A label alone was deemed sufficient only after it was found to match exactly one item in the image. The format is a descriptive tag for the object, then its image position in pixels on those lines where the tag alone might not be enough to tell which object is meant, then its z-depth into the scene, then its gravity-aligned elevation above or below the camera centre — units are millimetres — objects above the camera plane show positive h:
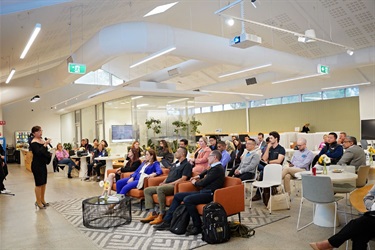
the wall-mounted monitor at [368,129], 13008 -237
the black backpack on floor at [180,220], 4137 -1239
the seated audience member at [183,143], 7455 -343
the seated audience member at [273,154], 5961 -546
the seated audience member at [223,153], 6297 -524
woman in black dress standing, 5578 -468
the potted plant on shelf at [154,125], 12219 +186
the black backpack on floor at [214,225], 3762 -1194
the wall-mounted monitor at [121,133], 12880 -111
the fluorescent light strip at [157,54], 6977 +1771
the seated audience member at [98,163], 9484 -978
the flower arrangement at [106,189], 4678 -890
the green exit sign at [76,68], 7691 +1598
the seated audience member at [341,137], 7264 -300
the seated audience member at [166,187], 4660 -891
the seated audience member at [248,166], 5777 -744
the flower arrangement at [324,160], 4611 -530
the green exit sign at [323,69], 9969 +1821
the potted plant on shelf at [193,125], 13094 +146
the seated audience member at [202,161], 5534 -600
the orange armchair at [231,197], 4030 -922
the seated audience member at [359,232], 2801 -998
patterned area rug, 3793 -1406
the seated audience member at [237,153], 7610 -648
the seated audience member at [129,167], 6258 -754
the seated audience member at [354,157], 5383 -577
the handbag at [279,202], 5121 -1266
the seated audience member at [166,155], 6395 -577
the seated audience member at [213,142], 7785 -356
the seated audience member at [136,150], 6504 -424
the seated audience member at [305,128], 15640 -141
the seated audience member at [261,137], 8895 -304
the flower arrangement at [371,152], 6017 -579
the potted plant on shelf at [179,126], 12709 +116
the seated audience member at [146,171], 5531 -757
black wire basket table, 4630 -1277
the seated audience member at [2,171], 7305 -912
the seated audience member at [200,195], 4066 -895
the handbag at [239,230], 3963 -1335
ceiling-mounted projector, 5844 +1652
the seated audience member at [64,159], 10239 -907
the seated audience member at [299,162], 5852 -743
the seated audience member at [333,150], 6074 -506
